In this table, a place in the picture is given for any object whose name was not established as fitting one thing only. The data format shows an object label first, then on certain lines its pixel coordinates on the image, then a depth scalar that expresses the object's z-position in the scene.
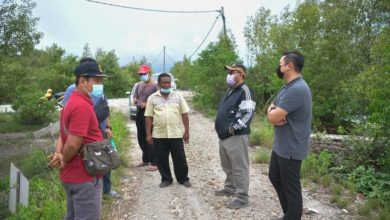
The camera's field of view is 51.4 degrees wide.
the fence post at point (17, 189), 4.97
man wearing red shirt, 3.28
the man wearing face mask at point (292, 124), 4.16
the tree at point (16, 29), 10.42
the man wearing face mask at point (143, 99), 7.57
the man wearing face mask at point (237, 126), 5.28
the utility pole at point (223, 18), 20.86
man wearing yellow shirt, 6.26
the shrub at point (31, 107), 14.89
